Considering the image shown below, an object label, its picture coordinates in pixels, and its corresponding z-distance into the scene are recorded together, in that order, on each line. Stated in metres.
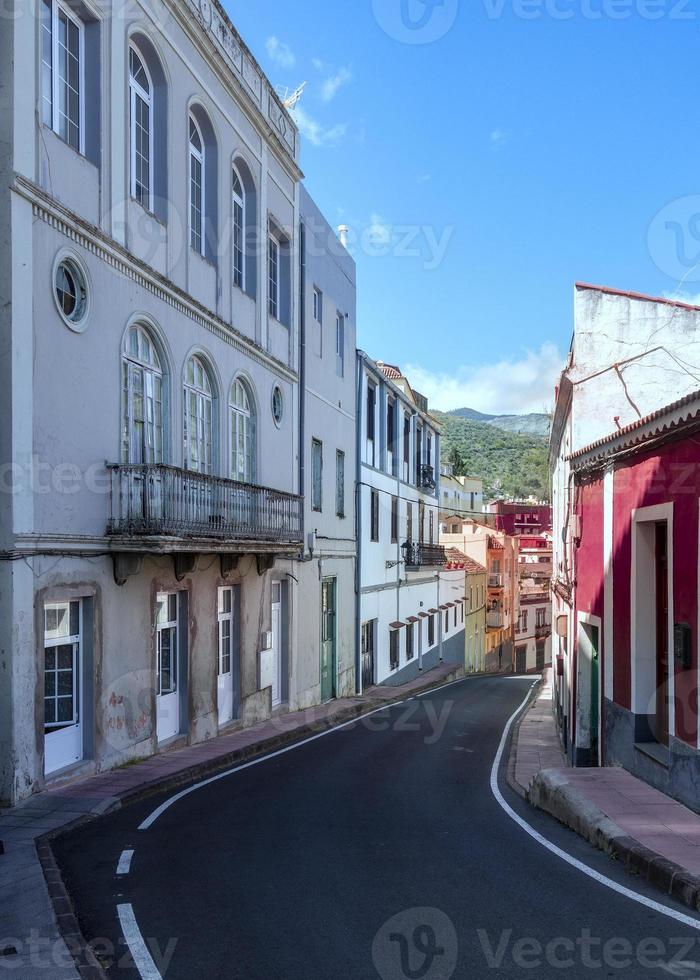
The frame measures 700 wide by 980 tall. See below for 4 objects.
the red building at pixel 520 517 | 71.19
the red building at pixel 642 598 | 9.25
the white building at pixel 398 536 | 28.44
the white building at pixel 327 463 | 22.17
